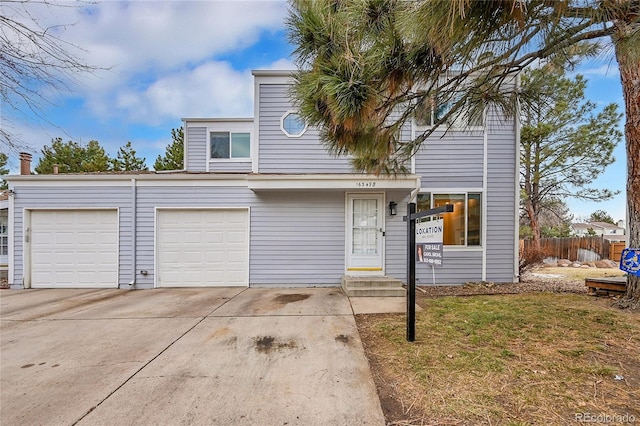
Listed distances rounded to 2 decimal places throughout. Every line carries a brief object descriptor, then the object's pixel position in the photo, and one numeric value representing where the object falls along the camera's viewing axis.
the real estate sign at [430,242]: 3.08
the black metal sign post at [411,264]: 3.26
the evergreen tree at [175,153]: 17.11
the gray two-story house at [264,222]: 6.64
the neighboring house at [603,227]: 32.47
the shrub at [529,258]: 7.80
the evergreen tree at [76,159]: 16.59
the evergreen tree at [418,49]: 1.96
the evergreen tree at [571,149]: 11.05
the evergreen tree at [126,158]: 18.14
